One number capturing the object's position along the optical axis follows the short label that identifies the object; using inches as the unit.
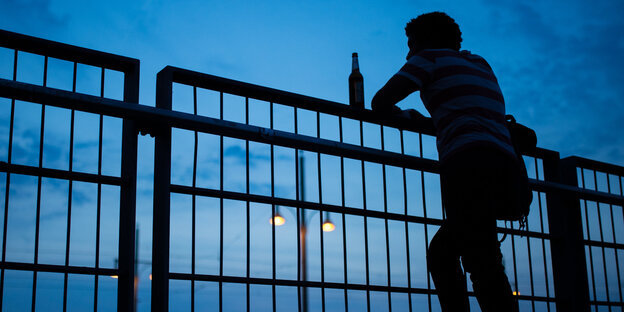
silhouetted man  126.0
